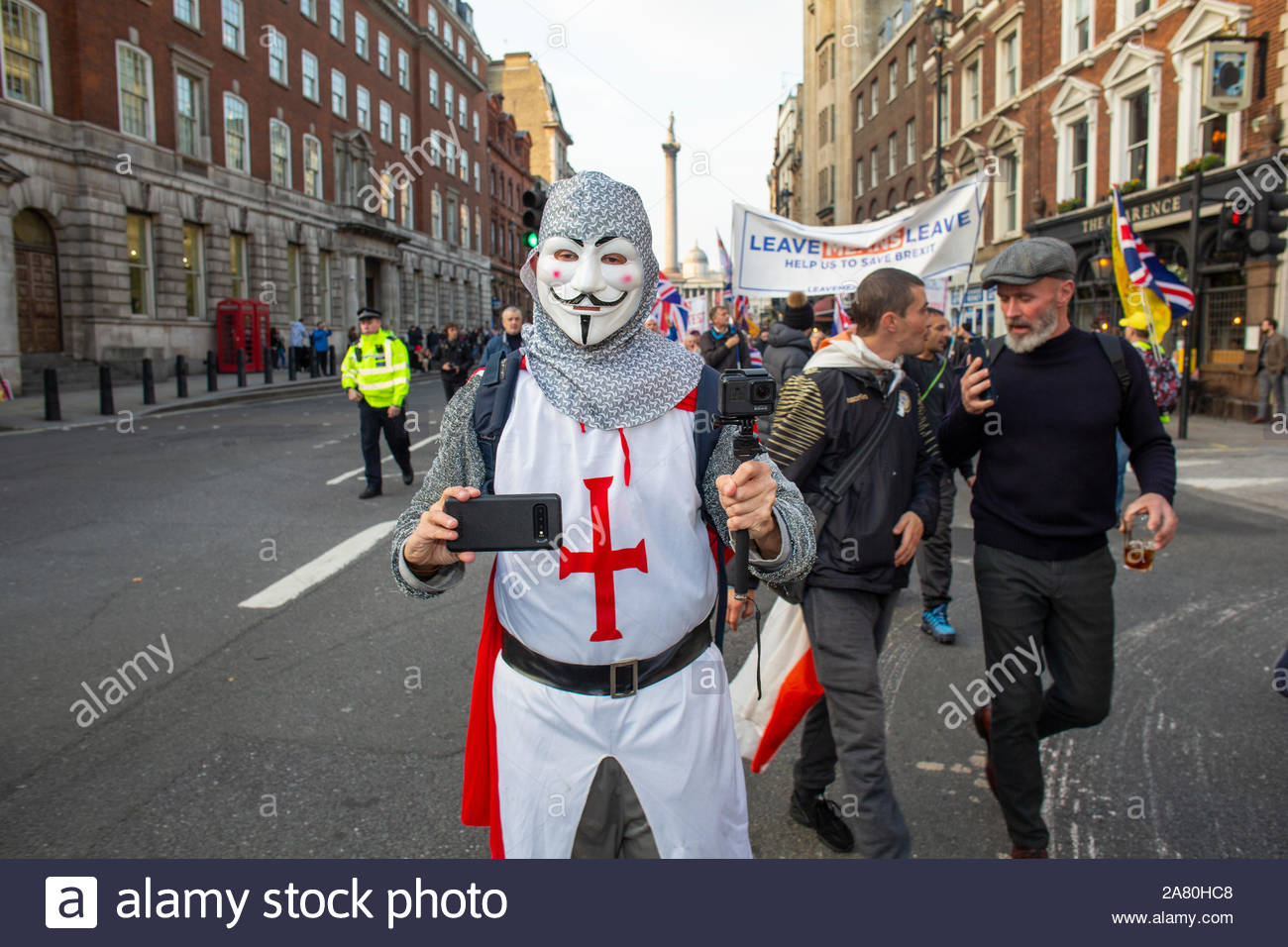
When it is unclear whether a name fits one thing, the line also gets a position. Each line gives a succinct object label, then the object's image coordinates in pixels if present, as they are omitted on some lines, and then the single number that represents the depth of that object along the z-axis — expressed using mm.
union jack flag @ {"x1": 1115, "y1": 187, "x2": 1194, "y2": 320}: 9727
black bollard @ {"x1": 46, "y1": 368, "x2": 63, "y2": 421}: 16203
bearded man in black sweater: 3117
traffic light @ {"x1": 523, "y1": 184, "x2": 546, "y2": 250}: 9602
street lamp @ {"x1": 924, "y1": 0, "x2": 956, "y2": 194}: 22703
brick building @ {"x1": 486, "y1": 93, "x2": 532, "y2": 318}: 64500
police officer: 9828
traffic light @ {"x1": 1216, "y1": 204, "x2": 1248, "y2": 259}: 12719
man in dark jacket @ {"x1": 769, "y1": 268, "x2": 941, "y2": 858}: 3002
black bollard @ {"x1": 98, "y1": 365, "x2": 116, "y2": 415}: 17438
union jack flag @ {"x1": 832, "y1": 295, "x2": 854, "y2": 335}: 11008
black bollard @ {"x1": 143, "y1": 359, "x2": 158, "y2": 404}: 19281
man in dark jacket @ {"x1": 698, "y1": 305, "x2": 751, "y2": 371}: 11586
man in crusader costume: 1967
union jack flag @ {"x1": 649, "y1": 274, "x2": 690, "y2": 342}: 16953
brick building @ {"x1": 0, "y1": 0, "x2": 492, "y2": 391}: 22188
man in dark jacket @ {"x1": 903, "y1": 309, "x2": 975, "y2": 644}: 5359
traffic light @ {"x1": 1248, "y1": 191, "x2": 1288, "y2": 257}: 11969
